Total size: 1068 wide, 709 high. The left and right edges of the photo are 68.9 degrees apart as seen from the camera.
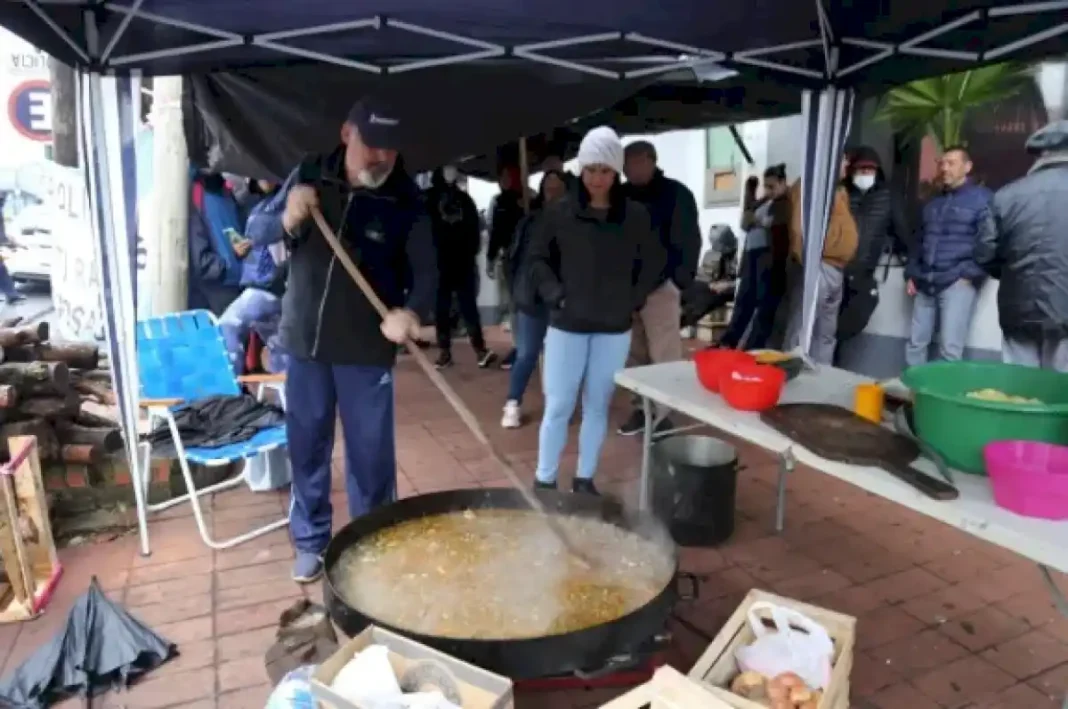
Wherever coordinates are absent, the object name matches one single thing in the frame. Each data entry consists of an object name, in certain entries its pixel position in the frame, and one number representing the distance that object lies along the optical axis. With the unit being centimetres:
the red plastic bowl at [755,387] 250
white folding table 167
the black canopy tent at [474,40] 285
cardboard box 165
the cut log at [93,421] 360
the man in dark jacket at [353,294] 281
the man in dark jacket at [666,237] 434
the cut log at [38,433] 320
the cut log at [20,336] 344
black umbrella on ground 229
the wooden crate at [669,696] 171
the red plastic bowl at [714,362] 270
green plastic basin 184
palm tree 532
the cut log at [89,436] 344
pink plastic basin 169
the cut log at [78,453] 339
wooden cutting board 190
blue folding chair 337
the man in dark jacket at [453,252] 663
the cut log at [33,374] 327
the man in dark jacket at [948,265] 496
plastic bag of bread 196
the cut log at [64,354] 355
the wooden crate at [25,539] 270
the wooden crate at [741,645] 186
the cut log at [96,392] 398
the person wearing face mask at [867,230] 561
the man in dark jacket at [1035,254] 405
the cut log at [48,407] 330
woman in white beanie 333
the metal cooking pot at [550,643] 175
